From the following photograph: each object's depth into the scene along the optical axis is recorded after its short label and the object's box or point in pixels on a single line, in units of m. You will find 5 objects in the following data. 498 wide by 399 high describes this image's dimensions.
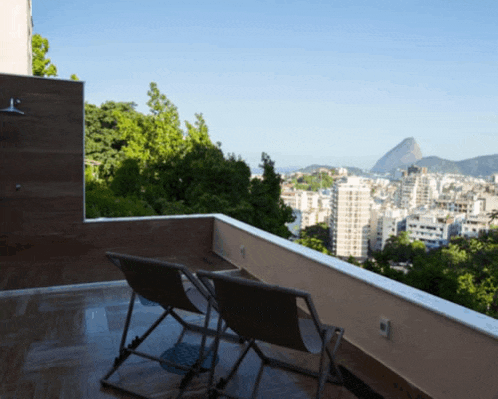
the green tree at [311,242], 13.39
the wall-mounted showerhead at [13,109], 4.39
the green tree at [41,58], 15.74
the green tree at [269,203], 14.62
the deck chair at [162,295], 2.27
